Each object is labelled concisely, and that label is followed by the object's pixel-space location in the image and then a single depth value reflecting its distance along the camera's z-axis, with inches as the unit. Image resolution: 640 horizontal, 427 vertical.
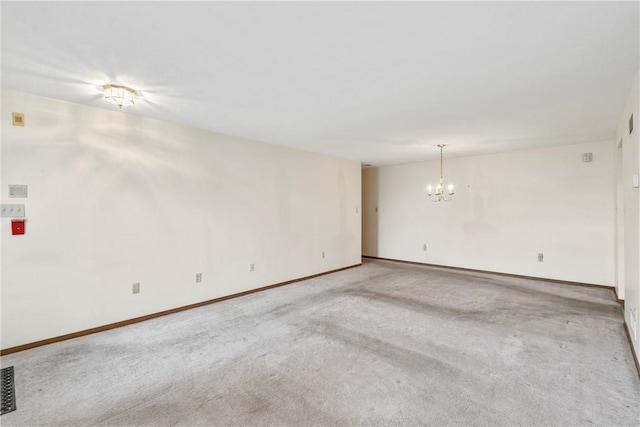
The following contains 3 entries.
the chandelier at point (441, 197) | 255.8
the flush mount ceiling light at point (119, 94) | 104.9
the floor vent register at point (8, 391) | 79.2
